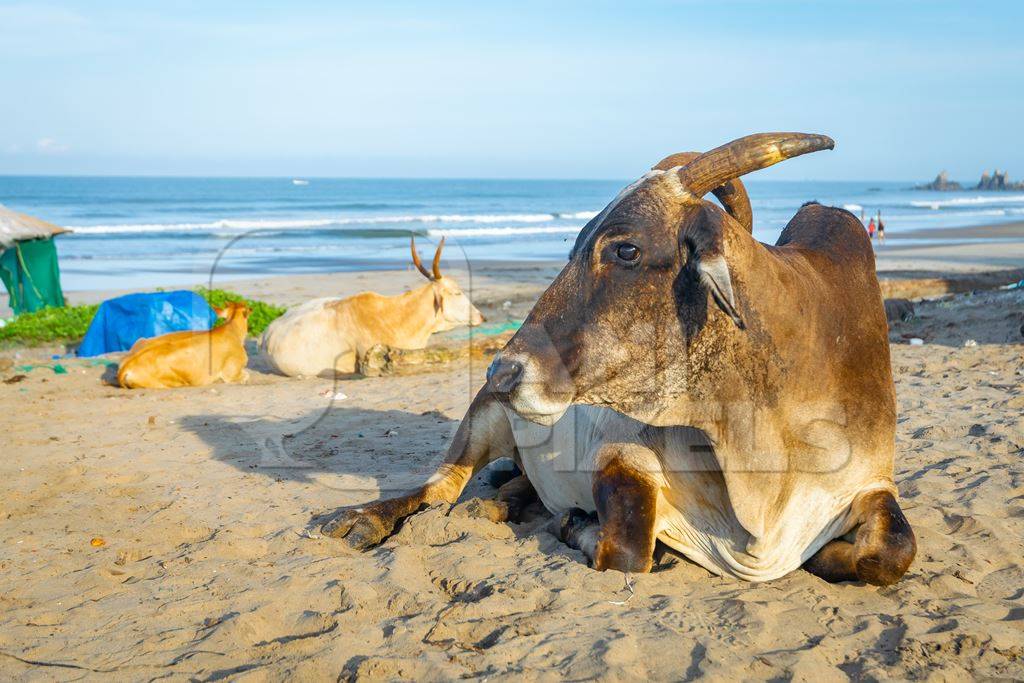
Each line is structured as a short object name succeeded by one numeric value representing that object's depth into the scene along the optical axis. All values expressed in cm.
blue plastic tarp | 1151
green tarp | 1430
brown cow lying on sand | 359
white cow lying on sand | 1020
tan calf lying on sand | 931
